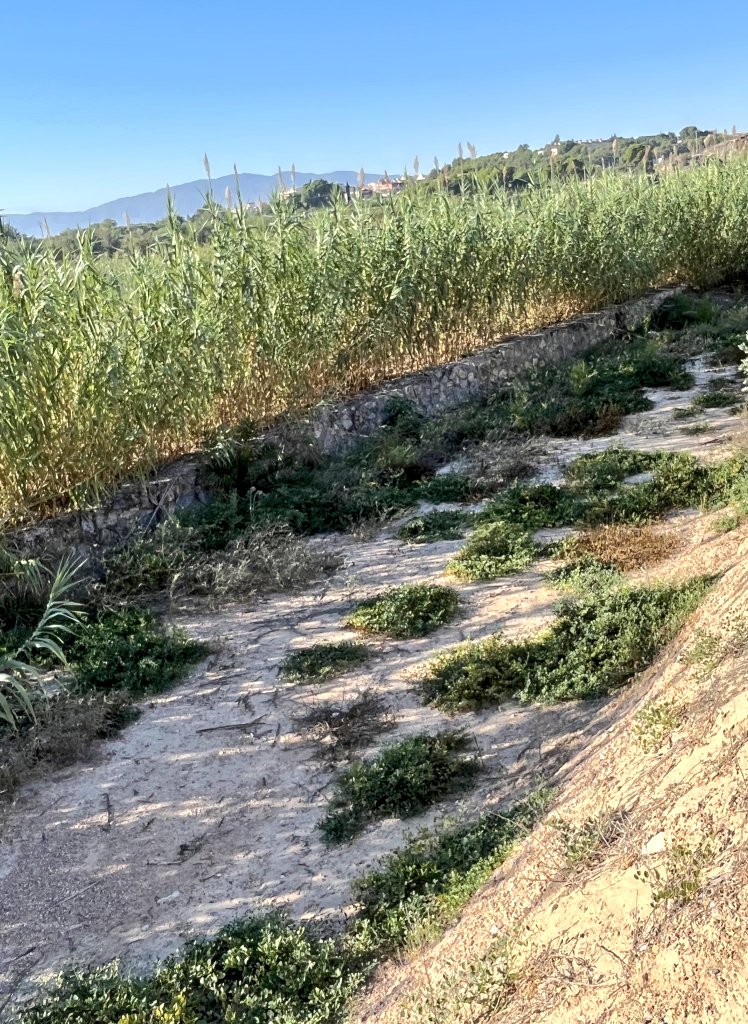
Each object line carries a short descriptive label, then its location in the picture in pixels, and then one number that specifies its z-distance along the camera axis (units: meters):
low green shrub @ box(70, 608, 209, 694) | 4.38
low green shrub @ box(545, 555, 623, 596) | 4.61
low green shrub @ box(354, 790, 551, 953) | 2.57
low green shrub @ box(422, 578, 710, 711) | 3.80
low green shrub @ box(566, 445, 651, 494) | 6.29
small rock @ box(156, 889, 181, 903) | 2.97
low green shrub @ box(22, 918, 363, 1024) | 2.38
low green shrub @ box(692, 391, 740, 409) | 8.22
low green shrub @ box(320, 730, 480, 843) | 3.18
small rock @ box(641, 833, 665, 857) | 1.99
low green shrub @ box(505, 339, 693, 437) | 8.03
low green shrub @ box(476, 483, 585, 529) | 5.79
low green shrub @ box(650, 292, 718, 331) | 11.69
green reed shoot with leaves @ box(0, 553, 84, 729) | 4.16
